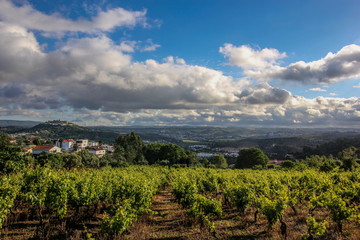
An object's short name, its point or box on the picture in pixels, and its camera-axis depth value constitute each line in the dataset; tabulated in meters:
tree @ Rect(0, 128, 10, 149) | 52.86
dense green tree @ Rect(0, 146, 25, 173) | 30.28
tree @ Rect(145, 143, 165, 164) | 70.06
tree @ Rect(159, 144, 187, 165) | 62.78
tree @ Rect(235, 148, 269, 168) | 69.22
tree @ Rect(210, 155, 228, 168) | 79.50
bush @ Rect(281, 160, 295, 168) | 53.97
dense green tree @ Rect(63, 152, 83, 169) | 47.59
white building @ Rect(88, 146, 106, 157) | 96.91
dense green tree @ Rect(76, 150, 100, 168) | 49.91
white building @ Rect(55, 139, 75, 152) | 118.28
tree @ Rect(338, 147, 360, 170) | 38.69
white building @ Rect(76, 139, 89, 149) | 139.98
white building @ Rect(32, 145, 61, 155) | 82.31
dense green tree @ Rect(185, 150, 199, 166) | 62.16
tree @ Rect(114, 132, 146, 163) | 67.81
